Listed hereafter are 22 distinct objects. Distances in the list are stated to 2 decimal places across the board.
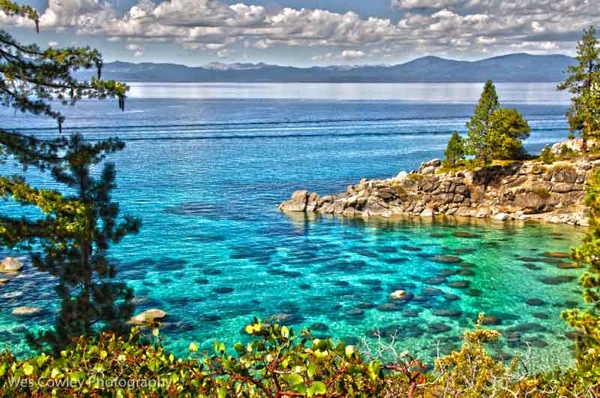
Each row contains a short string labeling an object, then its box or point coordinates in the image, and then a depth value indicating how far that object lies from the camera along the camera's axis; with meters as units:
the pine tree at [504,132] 80.88
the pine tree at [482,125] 81.69
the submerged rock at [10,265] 55.22
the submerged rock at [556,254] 59.78
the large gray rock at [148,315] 42.75
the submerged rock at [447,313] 44.81
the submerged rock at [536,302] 46.45
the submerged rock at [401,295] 48.88
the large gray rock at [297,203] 83.00
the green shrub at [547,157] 79.06
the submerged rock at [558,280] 51.72
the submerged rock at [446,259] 59.95
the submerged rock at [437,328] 41.47
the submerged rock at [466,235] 69.68
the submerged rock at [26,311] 43.81
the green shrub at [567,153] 79.26
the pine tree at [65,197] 21.53
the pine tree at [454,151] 85.56
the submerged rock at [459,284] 52.00
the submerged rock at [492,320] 43.01
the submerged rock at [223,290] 50.78
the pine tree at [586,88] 80.94
